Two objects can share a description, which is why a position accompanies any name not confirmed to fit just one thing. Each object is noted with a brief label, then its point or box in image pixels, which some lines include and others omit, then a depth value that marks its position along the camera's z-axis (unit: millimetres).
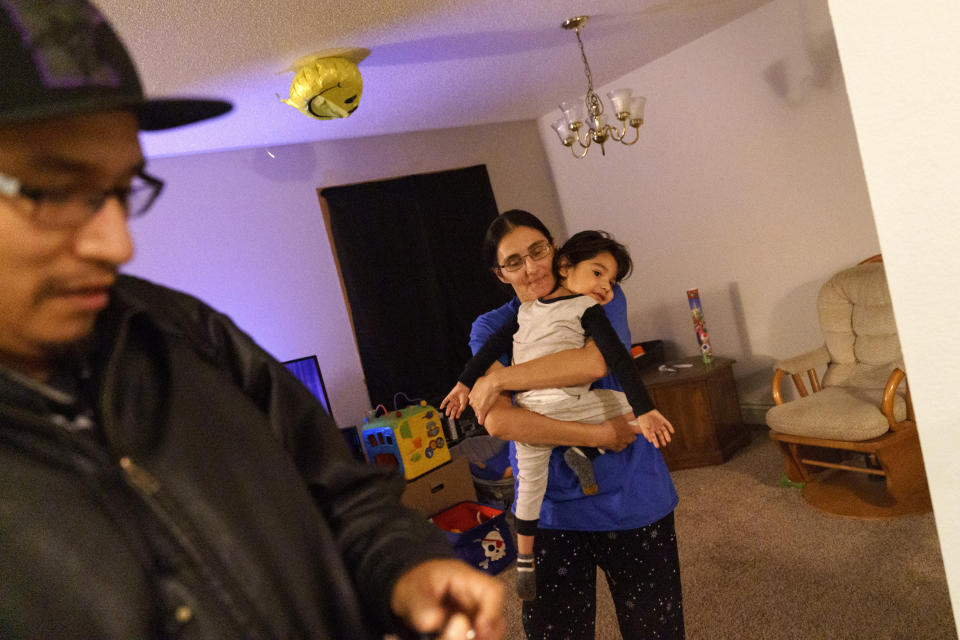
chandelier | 3219
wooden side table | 3883
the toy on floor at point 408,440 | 3643
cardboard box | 3564
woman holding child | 1512
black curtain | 4336
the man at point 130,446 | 510
